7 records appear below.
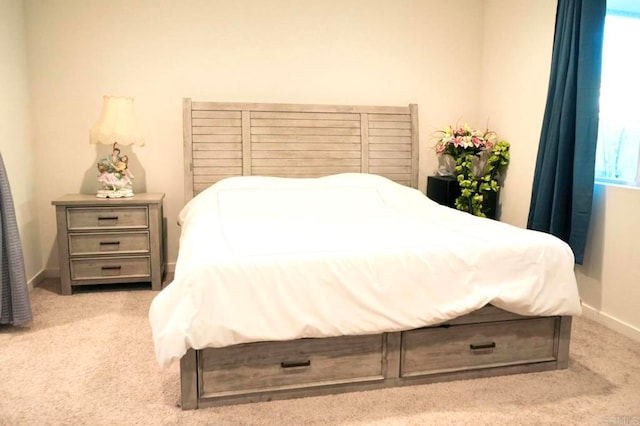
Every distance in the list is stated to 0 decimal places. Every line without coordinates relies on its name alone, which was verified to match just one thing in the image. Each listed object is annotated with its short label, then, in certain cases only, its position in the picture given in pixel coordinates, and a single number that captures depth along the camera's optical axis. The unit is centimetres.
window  297
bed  186
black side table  381
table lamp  336
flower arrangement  378
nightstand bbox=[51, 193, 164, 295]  331
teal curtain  288
